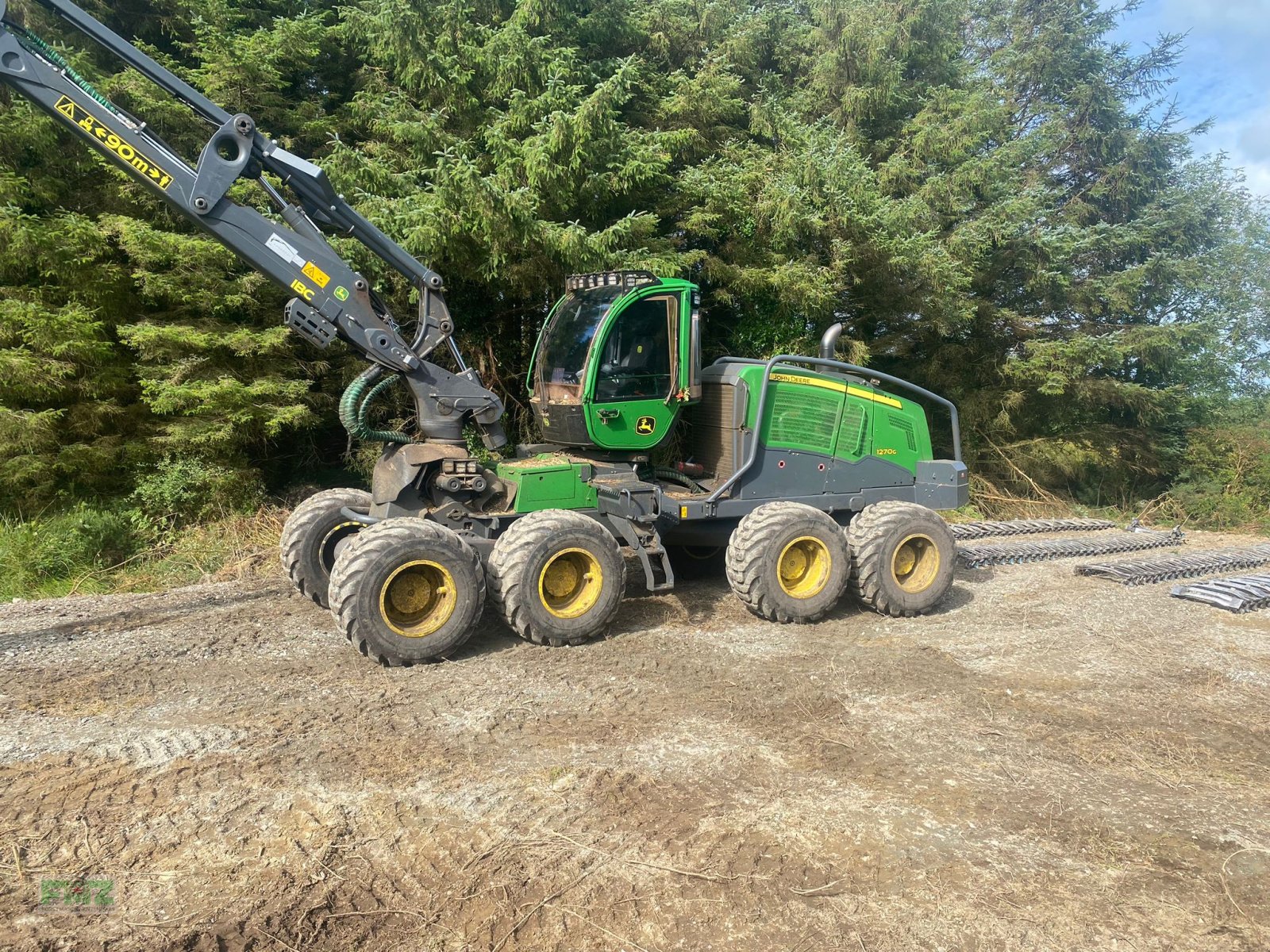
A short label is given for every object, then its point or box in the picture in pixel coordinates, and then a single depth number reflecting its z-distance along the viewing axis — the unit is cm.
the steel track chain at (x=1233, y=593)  695
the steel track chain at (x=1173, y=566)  801
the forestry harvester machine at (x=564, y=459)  512
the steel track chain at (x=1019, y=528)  1012
